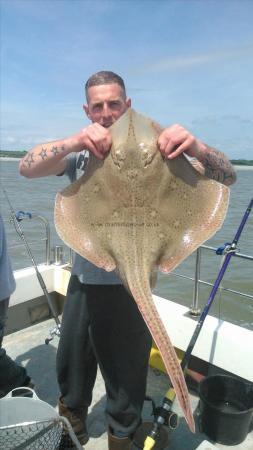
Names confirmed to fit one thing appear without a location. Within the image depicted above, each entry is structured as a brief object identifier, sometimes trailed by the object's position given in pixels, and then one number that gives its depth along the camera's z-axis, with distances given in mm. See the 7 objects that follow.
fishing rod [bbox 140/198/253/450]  2656
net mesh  2145
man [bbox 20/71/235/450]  2410
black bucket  3152
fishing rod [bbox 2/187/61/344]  4277
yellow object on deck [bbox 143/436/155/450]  2590
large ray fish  2045
